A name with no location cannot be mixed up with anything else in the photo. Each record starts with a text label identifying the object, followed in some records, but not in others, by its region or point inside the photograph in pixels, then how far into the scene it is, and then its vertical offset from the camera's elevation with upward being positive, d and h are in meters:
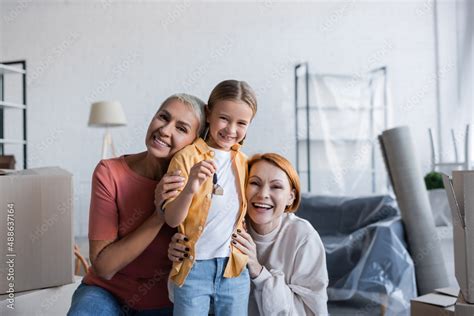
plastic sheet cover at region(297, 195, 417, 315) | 2.68 -0.51
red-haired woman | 1.29 -0.23
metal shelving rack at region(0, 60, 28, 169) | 3.32 +0.56
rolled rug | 2.70 -0.24
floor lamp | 4.67 +0.50
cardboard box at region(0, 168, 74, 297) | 1.43 -0.18
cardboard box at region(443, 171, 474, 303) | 1.33 -0.16
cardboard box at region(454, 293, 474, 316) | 1.34 -0.39
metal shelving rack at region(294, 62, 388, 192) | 5.15 +0.55
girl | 1.16 -0.11
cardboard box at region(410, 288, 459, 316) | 1.57 -0.45
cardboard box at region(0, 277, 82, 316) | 1.40 -0.39
